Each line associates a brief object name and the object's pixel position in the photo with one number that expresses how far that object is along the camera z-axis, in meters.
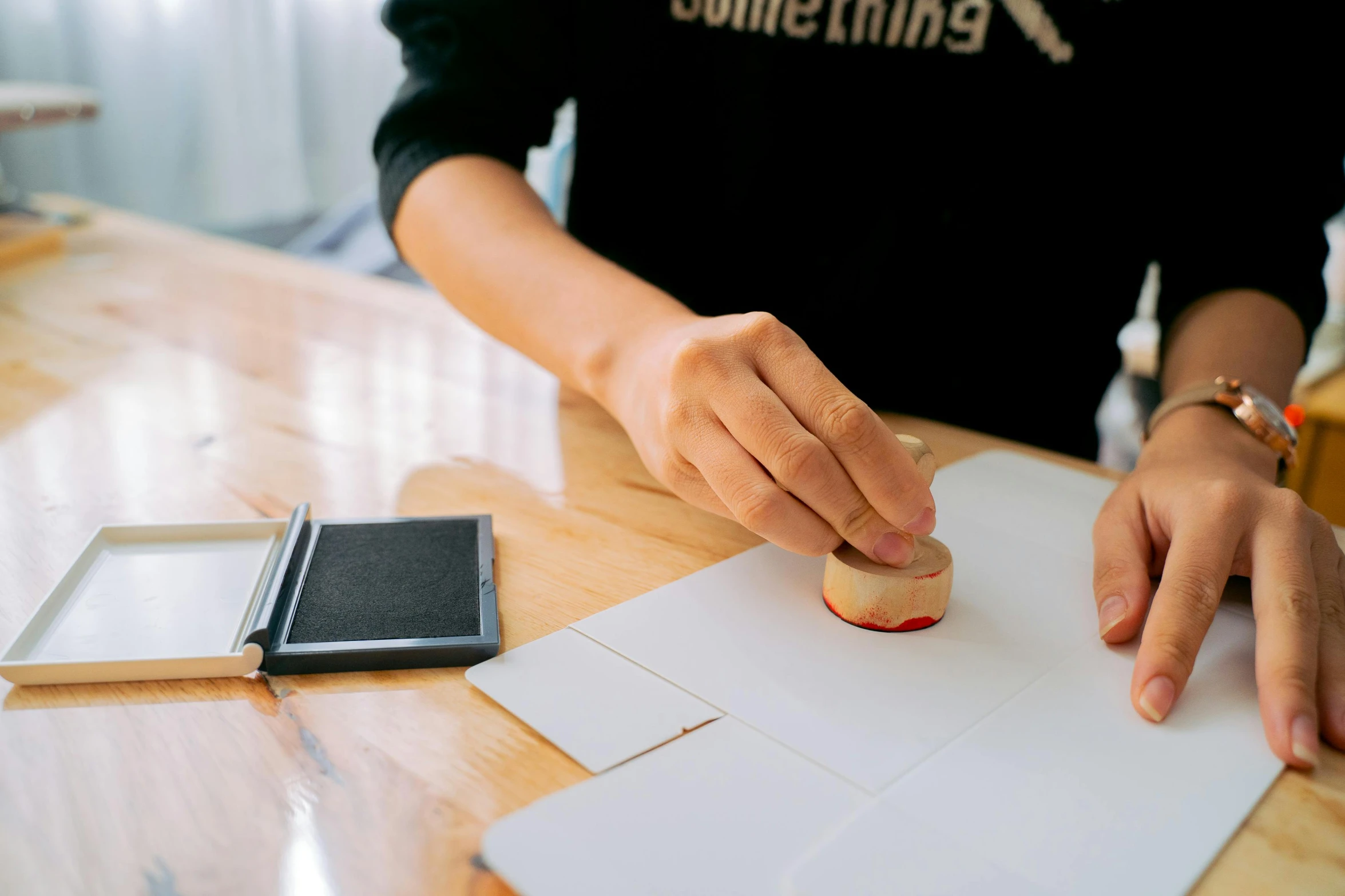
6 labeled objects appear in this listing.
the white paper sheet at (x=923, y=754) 0.36
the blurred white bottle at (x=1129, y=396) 2.00
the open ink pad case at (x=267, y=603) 0.46
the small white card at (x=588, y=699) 0.42
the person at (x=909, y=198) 0.69
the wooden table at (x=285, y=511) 0.37
